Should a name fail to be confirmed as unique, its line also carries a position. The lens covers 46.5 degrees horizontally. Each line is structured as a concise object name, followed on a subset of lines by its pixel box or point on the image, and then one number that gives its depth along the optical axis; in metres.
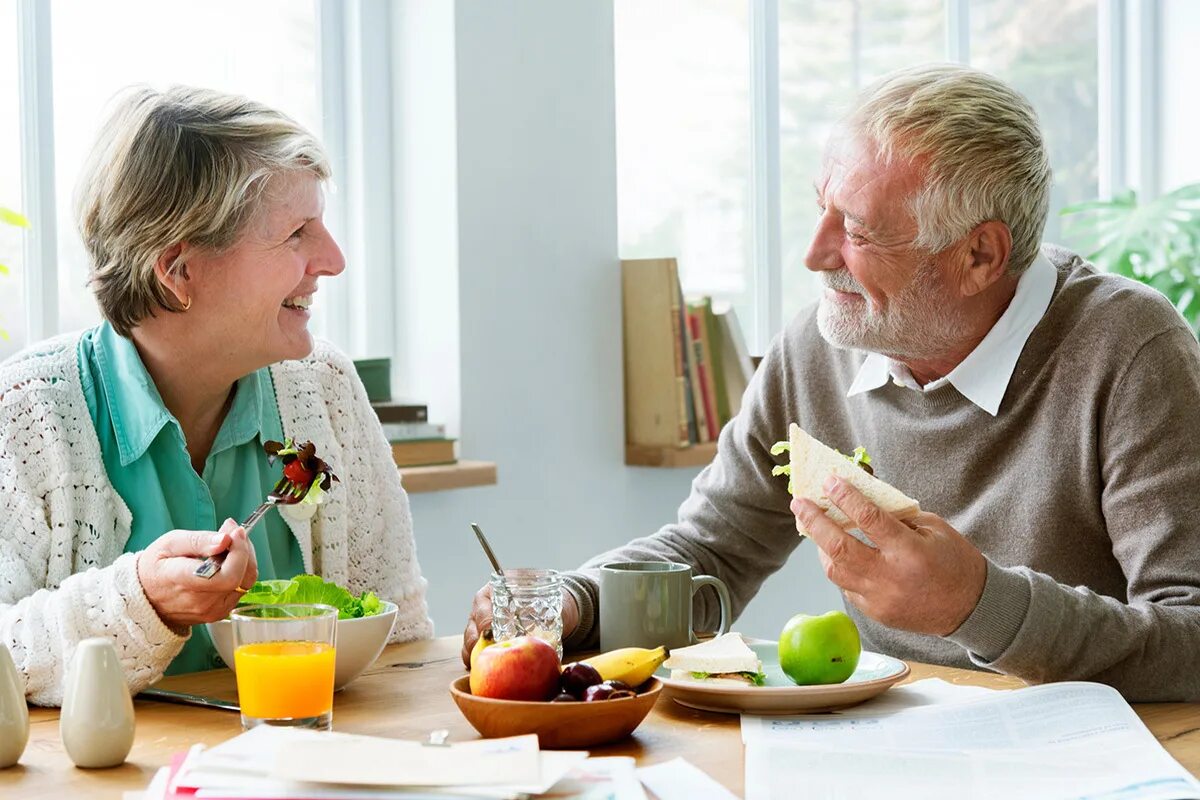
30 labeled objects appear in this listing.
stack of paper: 1.03
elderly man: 1.64
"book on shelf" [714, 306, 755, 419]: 3.40
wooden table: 1.19
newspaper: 1.11
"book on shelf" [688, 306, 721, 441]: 3.33
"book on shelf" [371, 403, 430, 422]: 2.75
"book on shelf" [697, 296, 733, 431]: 3.37
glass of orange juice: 1.25
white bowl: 1.44
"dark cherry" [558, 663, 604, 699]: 1.25
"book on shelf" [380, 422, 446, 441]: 2.76
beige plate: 1.35
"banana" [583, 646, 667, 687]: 1.32
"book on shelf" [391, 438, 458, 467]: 2.77
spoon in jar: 1.50
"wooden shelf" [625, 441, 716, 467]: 3.22
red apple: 1.24
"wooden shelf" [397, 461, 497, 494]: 2.71
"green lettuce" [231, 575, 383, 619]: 1.51
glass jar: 1.50
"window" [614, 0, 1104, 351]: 3.49
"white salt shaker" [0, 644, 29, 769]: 1.22
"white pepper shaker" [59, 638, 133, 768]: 1.21
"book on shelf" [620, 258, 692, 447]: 3.21
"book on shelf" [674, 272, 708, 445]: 3.28
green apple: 1.40
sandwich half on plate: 1.43
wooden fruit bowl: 1.21
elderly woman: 1.64
